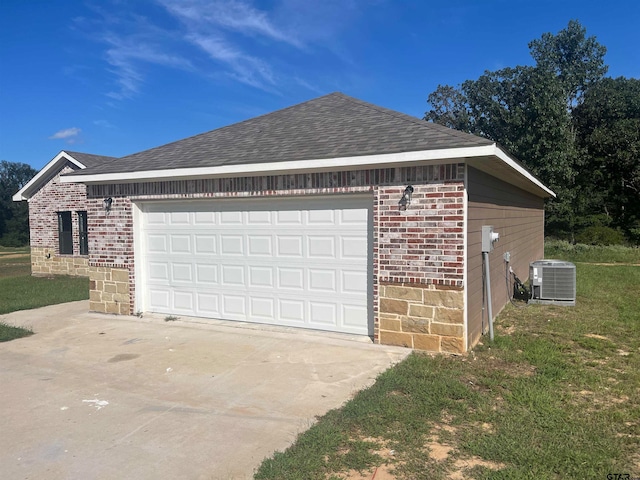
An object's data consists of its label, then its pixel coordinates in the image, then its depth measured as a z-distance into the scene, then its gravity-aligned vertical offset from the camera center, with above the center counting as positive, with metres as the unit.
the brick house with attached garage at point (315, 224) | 6.18 +0.13
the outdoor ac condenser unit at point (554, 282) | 9.46 -1.12
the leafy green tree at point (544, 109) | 27.39 +8.46
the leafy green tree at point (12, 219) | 54.05 +2.15
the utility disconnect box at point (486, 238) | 6.89 -0.14
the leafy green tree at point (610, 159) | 28.59 +4.23
